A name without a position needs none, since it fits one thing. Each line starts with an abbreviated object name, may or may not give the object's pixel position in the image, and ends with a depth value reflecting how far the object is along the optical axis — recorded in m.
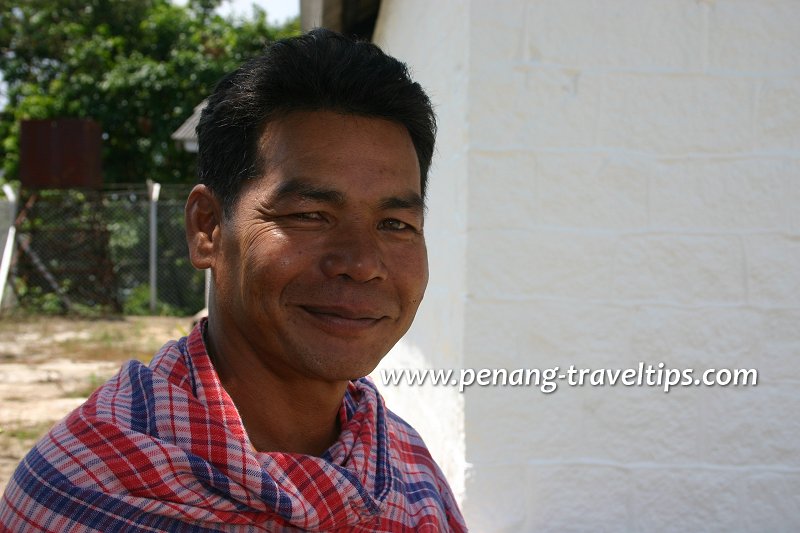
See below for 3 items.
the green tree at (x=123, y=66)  15.88
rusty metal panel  13.23
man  1.22
